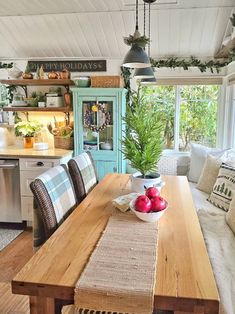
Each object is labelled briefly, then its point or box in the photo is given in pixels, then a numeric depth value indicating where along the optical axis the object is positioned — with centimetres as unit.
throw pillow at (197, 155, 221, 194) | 264
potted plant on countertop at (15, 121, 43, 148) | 319
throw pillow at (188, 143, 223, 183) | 302
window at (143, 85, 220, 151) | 335
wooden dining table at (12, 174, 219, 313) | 91
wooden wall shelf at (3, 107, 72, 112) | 322
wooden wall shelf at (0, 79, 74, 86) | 317
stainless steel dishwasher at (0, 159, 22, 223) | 288
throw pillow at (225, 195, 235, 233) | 181
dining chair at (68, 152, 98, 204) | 199
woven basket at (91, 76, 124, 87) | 303
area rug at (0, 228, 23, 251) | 265
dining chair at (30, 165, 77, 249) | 143
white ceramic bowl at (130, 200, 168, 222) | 140
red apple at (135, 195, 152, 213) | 140
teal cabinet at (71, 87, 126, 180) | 307
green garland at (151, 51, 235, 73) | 316
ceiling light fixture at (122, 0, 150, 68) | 169
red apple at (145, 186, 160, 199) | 146
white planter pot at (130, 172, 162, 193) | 177
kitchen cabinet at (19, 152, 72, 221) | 286
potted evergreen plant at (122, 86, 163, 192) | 171
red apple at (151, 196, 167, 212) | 142
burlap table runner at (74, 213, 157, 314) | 90
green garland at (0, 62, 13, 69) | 342
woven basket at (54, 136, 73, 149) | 323
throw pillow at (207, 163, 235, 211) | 224
